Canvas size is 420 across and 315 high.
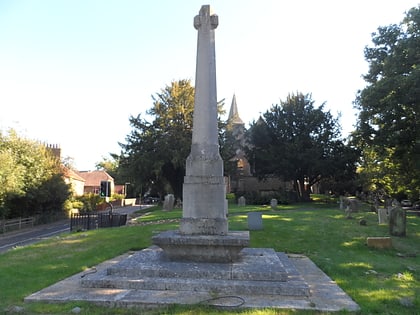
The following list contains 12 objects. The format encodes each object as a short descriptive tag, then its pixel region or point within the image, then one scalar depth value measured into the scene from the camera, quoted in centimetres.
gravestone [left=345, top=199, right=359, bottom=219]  2499
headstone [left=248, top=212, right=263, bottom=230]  1488
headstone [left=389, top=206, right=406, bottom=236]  1420
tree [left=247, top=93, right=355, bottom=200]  3981
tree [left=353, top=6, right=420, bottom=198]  2158
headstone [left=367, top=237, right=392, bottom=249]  1136
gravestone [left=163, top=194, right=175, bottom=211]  3147
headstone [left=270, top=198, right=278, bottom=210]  2852
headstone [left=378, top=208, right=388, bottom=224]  1734
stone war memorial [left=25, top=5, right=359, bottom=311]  545
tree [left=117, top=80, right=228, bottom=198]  3862
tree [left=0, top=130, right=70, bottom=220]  2483
